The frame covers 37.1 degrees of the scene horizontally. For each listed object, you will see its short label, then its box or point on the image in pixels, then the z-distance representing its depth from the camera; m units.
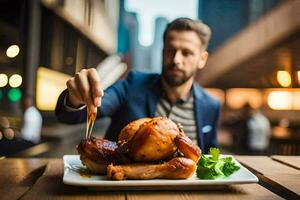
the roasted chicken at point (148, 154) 0.80
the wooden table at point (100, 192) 0.77
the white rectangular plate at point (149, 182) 0.77
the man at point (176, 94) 1.74
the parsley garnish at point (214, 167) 0.85
